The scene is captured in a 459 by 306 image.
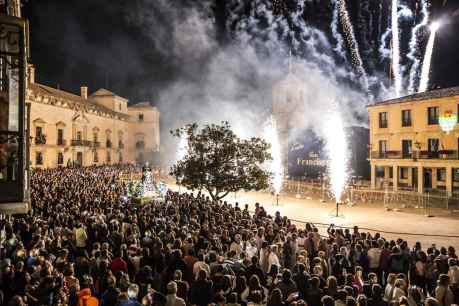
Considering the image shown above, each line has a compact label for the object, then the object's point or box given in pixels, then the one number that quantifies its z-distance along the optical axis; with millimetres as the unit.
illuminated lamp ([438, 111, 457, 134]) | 31438
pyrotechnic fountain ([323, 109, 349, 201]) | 44800
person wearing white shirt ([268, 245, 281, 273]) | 9266
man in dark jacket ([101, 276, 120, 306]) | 6355
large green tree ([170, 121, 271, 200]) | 22016
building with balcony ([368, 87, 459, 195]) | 32531
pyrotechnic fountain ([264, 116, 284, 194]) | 38491
